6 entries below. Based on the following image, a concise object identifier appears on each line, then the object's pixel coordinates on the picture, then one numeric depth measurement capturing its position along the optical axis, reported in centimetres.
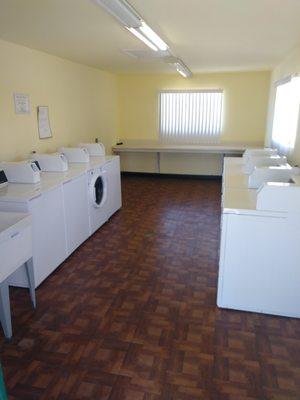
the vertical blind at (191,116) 664
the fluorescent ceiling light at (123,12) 191
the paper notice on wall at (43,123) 411
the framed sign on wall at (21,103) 364
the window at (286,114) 357
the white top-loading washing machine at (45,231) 264
